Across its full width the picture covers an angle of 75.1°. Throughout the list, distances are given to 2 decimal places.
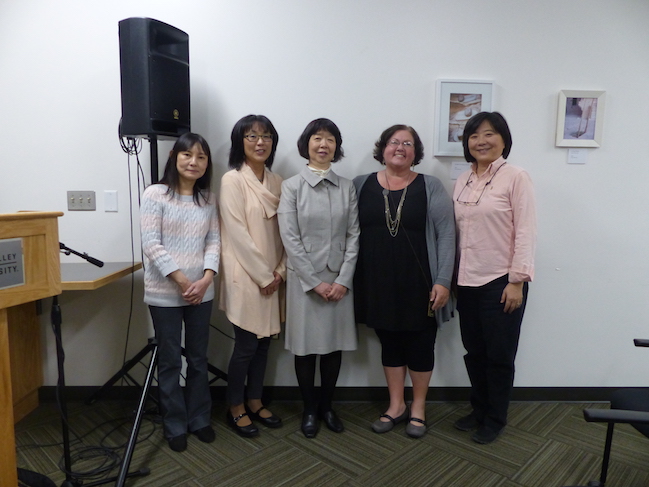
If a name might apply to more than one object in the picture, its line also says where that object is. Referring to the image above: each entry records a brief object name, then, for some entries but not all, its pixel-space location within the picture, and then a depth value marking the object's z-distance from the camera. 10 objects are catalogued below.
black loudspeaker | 1.81
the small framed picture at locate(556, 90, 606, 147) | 2.28
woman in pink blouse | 1.88
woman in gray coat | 1.96
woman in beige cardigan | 1.96
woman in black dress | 2.00
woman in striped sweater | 1.84
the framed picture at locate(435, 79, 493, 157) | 2.27
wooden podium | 1.26
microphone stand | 1.50
